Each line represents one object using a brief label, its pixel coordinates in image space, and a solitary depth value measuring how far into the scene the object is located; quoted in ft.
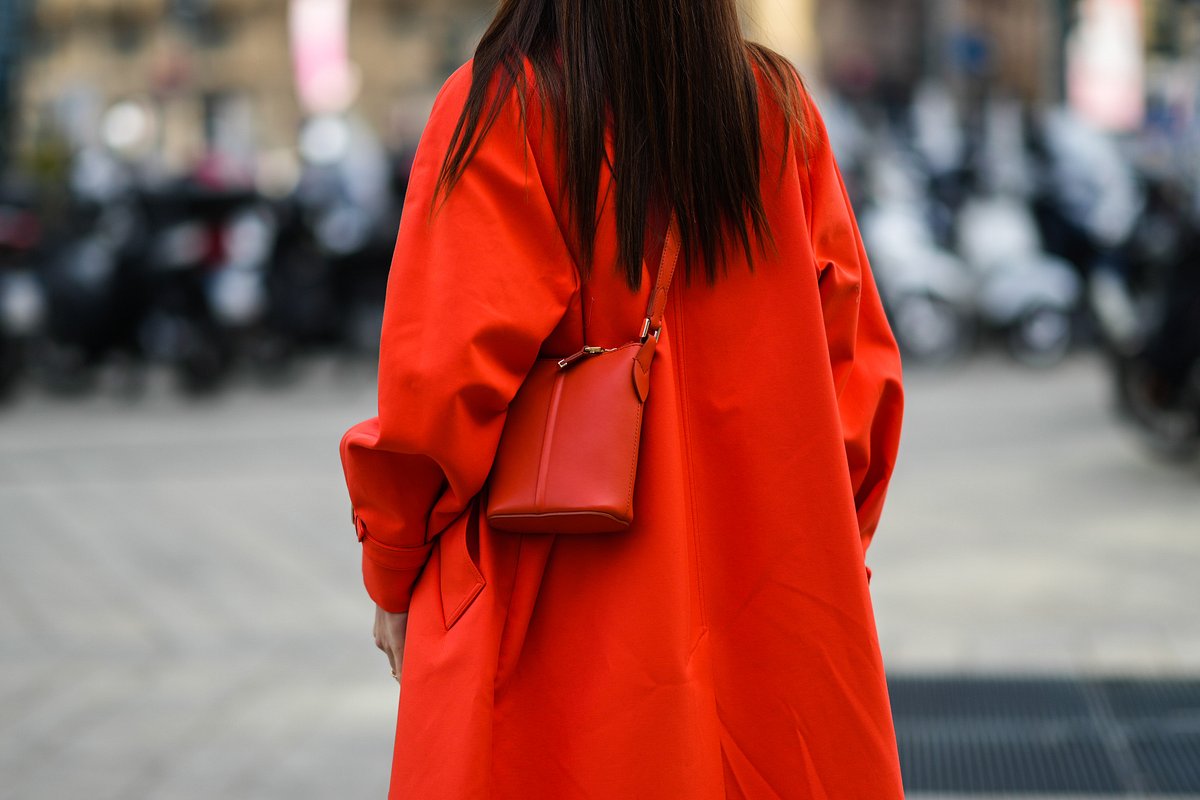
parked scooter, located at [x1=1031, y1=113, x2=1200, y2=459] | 20.22
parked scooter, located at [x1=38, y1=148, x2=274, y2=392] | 33.37
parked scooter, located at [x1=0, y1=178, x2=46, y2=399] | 33.94
